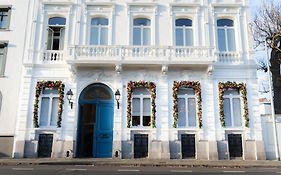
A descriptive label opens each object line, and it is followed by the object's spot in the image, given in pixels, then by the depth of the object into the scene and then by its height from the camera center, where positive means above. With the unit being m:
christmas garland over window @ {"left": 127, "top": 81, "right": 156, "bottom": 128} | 16.69 +3.52
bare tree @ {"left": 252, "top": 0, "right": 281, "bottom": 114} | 19.17 +7.76
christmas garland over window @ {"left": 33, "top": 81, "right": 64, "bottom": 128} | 16.56 +3.35
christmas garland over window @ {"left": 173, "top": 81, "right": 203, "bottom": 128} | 16.67 +3.38
